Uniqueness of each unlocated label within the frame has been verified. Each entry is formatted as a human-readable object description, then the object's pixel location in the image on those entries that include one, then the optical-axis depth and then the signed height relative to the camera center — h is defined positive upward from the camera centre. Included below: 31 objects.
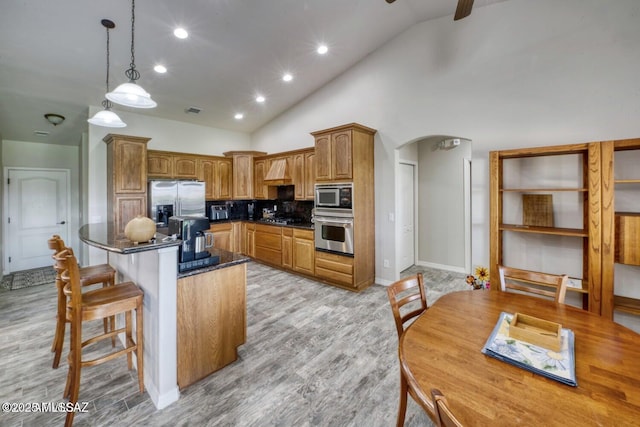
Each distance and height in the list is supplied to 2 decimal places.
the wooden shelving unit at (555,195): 2.49 +0.09
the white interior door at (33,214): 5.39 -0.02
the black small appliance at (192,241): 2.09 -0.23
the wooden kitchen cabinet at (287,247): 5.07 -0.70
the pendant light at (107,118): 2.87 +1.04
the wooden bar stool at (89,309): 1.81 -0.70
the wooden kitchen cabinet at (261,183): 6.04 +0.65
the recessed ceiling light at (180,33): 3.17 +2.17
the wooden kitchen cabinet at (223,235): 5.81 -0.52
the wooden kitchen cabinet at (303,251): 4.70 -0.73
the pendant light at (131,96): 2.19 +0.98
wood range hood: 5.46 +0.79
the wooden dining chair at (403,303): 1.56 -0.63
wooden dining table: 0.89 -0.67
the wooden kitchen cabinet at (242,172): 6.22 +0.92
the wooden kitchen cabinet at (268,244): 5.33 -0.68
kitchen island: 1.91 -0.78
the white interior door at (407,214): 5.16 -0.08
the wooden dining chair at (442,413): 0.70 -0.55
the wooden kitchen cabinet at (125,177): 4.49 +0.61
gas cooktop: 5.46 -0.21
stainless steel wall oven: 4.15 -0.31
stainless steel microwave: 4.12 +0.25
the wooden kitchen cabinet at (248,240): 5.98 -0.64
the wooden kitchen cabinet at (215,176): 5.87 +0.80
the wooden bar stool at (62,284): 2.14 -0.68
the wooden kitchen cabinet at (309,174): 5.02 +0.70
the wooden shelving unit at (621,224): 2.37 -0.14
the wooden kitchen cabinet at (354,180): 4.11 +0.48
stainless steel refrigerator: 4.94 +0.25
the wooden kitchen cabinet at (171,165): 5.17 +0.96
